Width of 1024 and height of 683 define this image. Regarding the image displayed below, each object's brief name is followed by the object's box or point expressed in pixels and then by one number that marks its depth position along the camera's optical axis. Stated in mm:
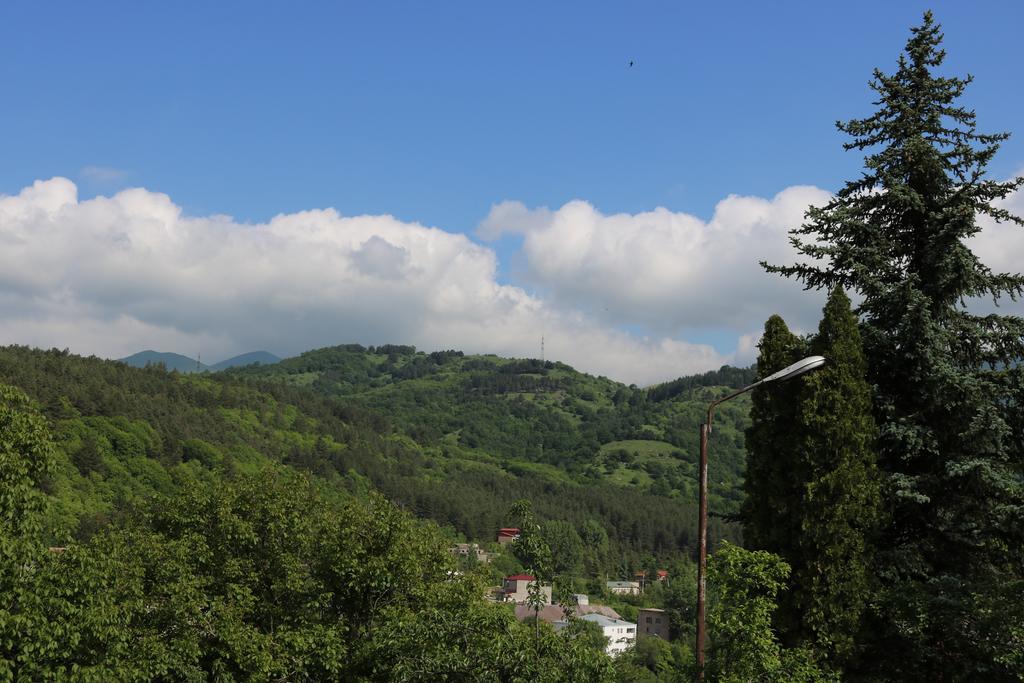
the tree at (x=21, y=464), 17391
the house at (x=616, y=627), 147500
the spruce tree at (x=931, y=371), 19234
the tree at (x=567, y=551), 180500
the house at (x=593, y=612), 140625
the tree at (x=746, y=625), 13883
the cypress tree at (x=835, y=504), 19328
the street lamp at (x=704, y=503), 13375
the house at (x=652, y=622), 155550
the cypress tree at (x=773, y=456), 20750
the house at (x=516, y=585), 172025
